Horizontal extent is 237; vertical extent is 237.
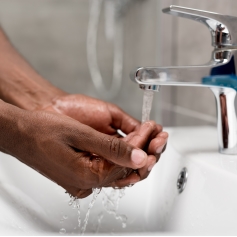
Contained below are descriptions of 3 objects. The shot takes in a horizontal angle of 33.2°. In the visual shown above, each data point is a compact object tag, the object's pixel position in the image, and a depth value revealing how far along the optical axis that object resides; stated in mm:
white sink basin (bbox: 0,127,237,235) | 461
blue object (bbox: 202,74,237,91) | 570
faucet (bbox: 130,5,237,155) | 537
